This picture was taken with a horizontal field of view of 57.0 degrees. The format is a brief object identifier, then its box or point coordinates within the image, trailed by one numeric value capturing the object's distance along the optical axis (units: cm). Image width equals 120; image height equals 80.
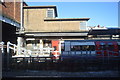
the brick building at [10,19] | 1216
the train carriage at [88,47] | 1213
